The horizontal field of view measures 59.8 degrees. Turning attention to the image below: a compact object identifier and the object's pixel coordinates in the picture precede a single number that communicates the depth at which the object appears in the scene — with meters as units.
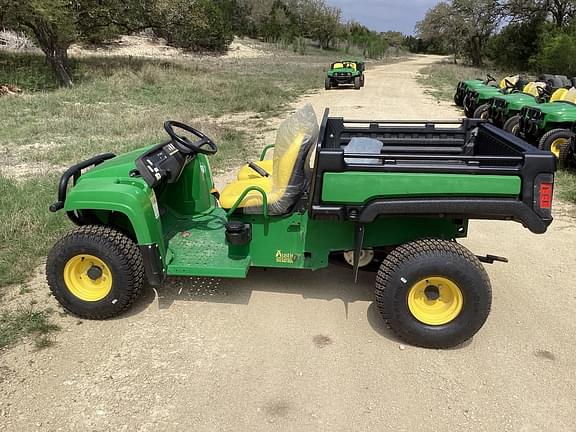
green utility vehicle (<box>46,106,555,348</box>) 2.92
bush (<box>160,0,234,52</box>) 22.44
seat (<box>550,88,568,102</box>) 8.99
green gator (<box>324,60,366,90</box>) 19.92
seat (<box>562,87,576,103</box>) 8.58
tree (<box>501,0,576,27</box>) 34.56
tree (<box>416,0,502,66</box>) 38.81
